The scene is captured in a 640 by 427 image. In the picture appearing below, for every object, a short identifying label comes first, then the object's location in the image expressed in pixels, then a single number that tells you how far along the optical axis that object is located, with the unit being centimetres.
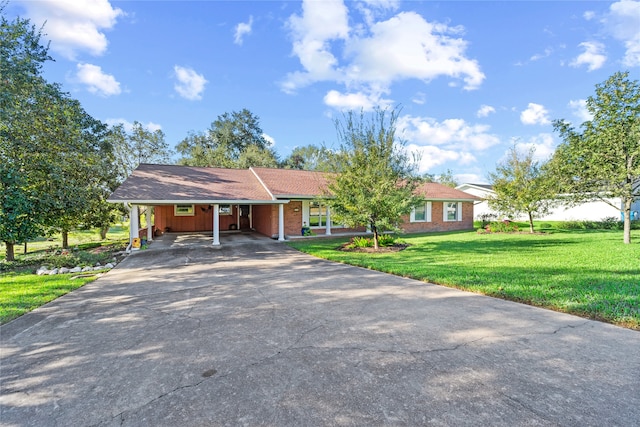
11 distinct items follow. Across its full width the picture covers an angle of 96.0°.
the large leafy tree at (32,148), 937
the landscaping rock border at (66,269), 820
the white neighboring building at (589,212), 2361
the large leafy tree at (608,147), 1159
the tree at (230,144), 3244
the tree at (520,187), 1777
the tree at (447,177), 5299
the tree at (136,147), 2452
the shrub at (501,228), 1928
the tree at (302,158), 4312
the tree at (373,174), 1091
